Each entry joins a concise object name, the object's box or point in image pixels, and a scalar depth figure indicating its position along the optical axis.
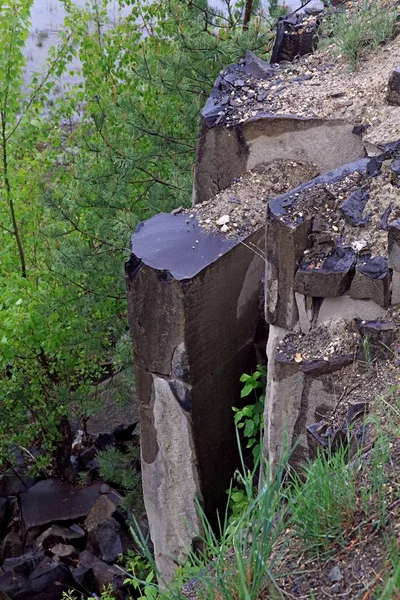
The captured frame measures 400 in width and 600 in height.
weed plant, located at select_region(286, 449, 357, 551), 2.29
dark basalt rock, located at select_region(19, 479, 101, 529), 6.61
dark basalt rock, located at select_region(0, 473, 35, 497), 7.14
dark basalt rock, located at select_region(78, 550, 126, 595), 5.72
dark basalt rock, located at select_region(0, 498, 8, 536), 6.84
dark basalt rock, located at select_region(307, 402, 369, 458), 3.21
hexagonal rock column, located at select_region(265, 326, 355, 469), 3.54
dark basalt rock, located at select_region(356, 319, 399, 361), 3.38
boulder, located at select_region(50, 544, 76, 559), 6.16
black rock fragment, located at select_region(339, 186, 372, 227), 3.64
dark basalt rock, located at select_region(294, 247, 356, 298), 3.53
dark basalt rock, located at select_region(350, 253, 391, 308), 3.43
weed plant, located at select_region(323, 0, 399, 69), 5.02
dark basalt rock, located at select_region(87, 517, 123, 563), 6.04
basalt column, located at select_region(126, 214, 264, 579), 4.06
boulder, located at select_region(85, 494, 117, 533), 6.29
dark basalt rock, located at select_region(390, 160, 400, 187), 3.71
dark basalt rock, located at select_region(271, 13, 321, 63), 5.76
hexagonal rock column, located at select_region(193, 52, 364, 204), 4.51
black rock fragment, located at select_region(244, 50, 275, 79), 5.24
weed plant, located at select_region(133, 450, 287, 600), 2.11
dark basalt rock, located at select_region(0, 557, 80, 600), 5.59
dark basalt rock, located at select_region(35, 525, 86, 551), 6.29
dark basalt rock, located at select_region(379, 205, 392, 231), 3.56
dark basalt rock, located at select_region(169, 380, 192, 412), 4.25
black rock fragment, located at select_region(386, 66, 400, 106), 4.34
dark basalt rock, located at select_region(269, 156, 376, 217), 3.69
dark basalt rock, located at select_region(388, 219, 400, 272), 3.36
